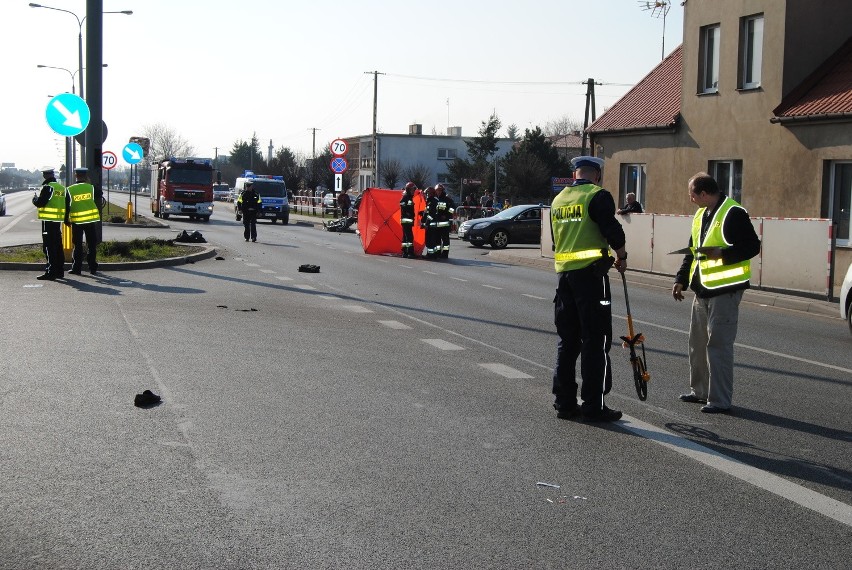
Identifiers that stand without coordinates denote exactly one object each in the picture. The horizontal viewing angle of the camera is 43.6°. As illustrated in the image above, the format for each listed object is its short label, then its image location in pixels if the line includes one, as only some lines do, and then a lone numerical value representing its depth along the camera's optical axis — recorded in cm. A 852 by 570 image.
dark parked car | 3588
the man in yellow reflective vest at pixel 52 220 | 1745
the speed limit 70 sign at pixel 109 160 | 4032
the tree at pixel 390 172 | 9319
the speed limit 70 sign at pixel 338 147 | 4856
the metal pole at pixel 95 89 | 2177
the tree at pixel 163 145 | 13025
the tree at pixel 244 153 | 16962
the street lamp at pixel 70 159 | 5251
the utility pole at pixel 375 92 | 6454
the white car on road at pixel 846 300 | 1316
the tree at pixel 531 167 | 8388
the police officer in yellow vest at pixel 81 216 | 1823
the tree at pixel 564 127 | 16288
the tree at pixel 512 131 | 15075
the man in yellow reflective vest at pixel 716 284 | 801
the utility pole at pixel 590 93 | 5472
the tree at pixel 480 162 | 9188
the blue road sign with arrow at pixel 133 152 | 3800
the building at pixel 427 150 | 11000
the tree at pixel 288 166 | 8769
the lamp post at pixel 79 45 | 4382
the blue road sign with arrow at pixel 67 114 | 1919
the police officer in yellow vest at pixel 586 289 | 745
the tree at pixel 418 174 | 9274
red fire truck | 4966
